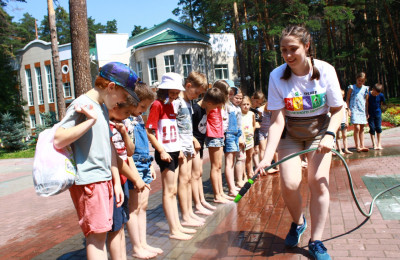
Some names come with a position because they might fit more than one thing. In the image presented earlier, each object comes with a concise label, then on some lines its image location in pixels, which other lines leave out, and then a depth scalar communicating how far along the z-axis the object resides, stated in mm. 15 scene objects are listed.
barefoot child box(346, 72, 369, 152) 9242
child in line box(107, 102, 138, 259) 2865
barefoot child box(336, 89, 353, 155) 9173
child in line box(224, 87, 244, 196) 5953
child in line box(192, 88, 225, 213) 4961
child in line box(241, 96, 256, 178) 7133
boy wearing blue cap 2412
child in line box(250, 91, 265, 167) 7852
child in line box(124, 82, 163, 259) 3475
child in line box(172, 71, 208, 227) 4398
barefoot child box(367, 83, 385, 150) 9508
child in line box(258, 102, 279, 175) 7559
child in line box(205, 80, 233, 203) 5461
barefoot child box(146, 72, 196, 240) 3996
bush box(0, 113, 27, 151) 23375
